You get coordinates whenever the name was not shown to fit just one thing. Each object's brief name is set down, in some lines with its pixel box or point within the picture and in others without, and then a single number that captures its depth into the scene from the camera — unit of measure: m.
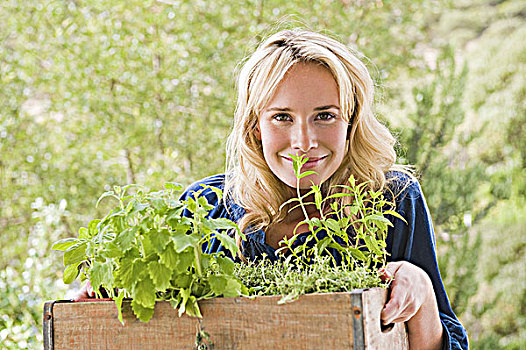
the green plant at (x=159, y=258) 1.49
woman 1.68
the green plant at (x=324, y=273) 1.48
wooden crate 1.44
